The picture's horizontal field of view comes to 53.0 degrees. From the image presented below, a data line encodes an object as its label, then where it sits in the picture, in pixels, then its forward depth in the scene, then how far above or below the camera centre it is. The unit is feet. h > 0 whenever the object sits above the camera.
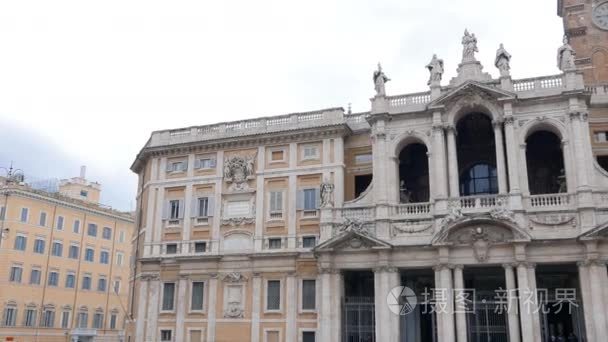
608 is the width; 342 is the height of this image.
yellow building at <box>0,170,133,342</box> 173.99 +22.07
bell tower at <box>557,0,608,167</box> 126.31 +64.27
